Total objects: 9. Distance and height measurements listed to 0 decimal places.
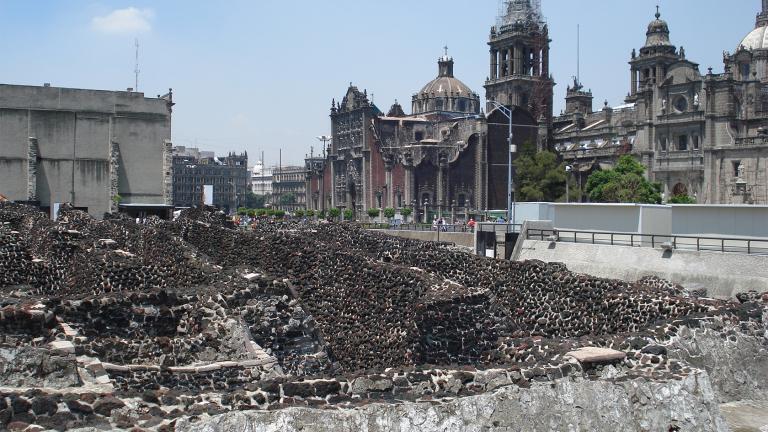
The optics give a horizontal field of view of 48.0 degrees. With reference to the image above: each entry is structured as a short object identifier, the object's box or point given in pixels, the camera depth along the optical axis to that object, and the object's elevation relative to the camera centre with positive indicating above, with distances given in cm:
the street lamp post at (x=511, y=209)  4153 +5
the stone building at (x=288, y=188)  18038 +465
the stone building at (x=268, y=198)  19015 +239
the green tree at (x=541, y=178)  7512 +286
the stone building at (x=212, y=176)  16388 +645
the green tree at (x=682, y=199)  6519 +88
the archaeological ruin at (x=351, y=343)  859 -190
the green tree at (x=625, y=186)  6456 +192
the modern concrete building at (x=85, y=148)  5881 +426
